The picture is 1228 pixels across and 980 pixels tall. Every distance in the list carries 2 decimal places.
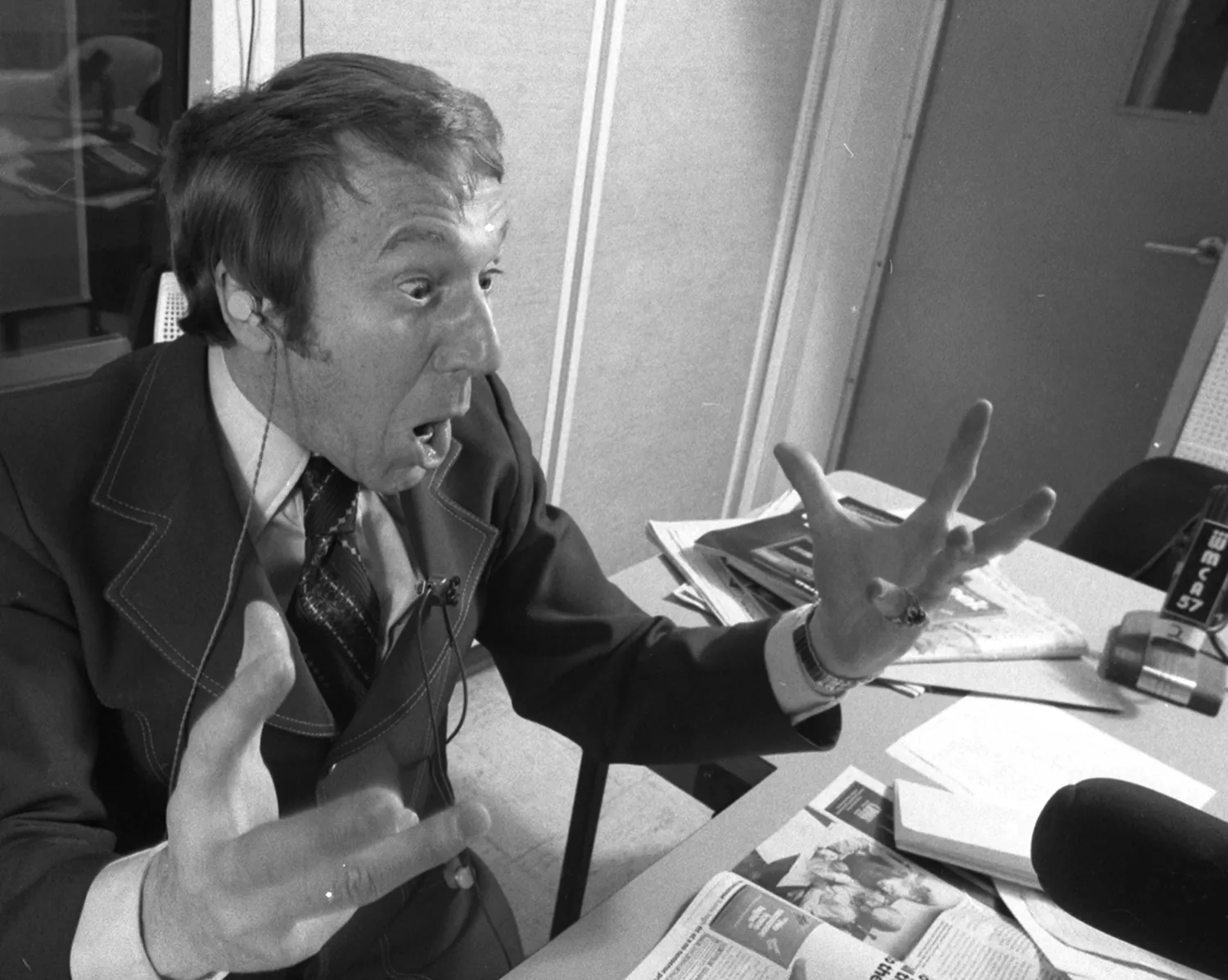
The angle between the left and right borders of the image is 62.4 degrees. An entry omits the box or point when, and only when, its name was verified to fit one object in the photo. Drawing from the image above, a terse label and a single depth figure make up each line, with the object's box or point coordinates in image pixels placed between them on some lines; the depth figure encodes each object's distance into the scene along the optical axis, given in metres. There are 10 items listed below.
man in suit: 0.76
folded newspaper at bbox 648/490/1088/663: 1.31
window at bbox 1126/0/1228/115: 2.54
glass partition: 1.25
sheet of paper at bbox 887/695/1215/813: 1.07
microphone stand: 1.27
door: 2.61
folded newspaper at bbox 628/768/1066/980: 0.80
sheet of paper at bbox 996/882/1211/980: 0.83
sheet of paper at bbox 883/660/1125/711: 1.24
